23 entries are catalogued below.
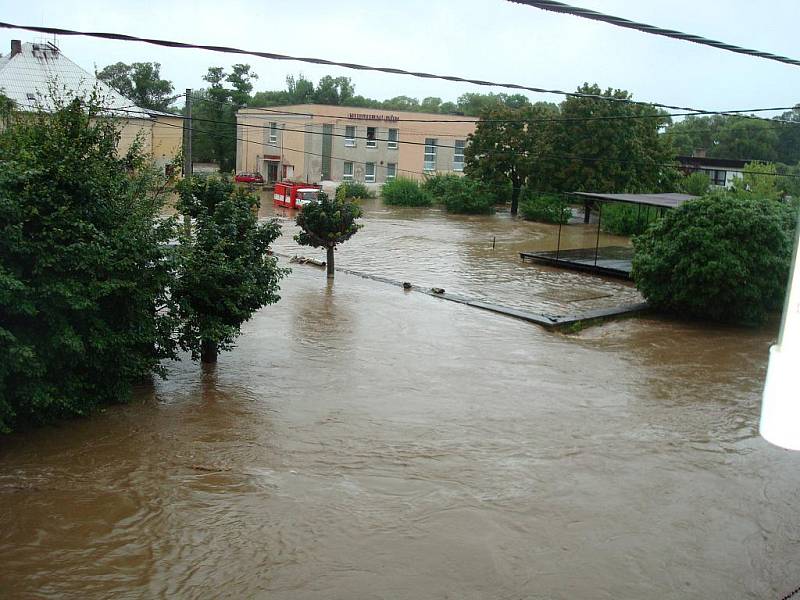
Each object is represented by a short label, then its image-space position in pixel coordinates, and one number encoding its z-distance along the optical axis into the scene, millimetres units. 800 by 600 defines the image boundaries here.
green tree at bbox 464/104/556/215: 40906
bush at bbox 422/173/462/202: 50003
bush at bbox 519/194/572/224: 40875
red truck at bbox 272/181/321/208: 42062
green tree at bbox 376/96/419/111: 97562
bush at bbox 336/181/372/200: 50500
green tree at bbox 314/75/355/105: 81750
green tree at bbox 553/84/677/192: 37375
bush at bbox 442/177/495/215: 44781
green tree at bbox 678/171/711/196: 38688
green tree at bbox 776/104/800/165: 50219
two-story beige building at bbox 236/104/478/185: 53219
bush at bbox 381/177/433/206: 48531
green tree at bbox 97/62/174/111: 56556
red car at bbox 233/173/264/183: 52969
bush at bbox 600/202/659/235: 35688
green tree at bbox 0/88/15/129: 12046
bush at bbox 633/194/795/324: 17672
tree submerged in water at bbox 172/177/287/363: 11867
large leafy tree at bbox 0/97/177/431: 9367
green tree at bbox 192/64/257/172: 62312
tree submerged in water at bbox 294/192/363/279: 20859
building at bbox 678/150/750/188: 48625
